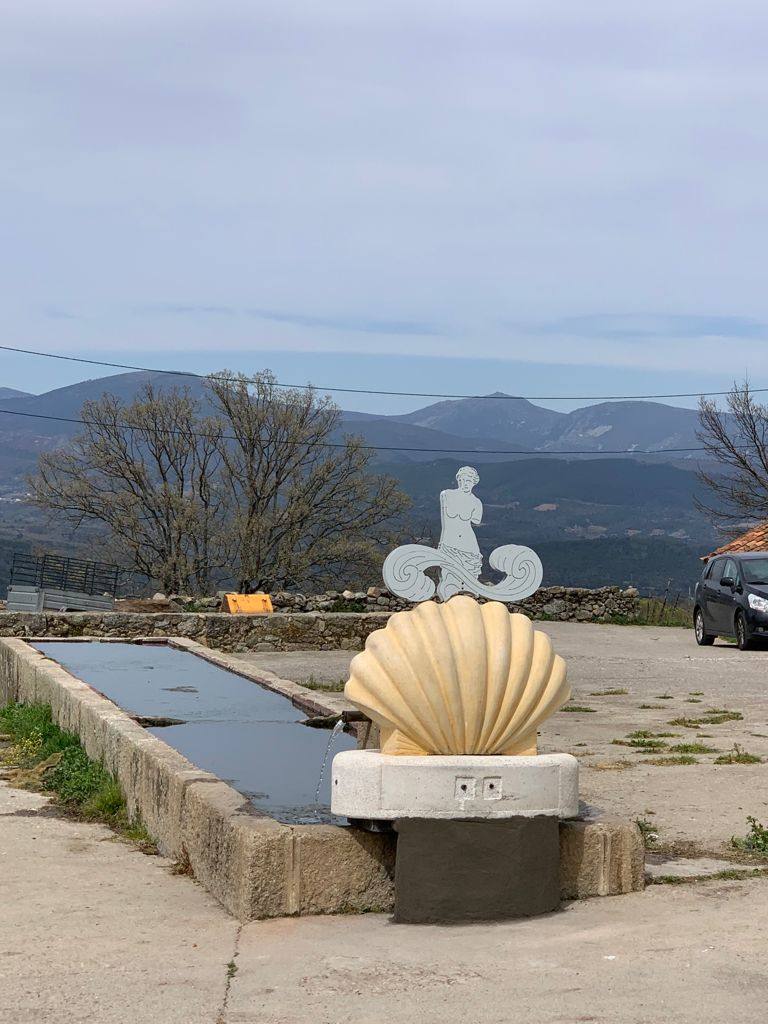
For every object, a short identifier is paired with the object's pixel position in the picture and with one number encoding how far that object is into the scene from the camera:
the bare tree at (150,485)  45.31
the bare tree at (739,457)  45.25
